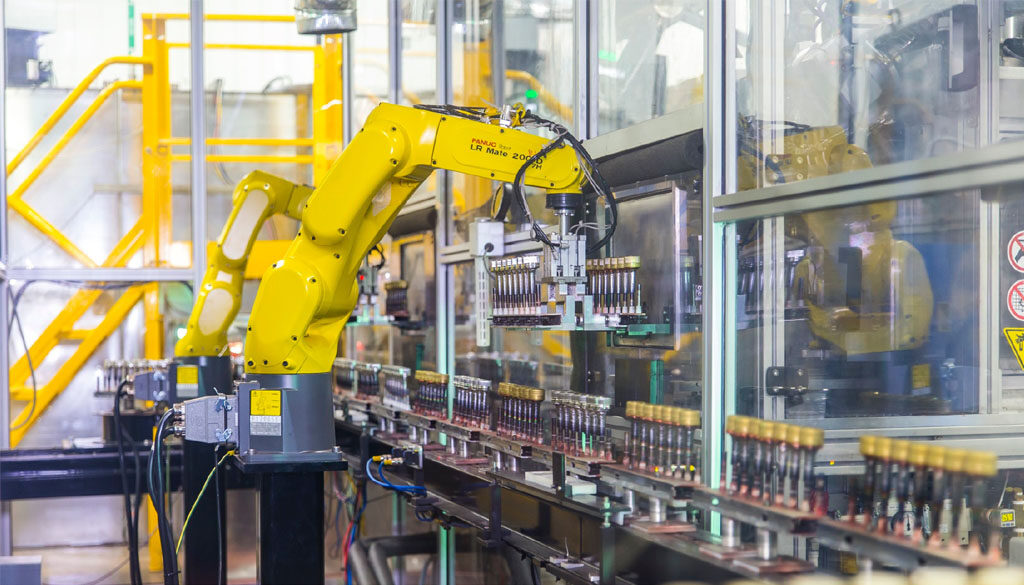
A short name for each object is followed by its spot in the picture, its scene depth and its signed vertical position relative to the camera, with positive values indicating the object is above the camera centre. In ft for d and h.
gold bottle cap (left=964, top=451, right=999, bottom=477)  6.40 -1.04
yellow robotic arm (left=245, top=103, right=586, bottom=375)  10.84 +0.97
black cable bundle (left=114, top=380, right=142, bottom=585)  13.91 -2.94
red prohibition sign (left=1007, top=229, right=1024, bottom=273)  10.93 +0.39
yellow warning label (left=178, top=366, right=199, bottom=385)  17.10 -1.33
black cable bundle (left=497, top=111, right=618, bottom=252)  10.28 +1.16
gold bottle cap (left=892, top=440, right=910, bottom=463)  6.87 -1.03
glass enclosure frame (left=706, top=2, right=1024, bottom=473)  6.93 +0.62
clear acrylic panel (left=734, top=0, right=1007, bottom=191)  9.23 +1.75
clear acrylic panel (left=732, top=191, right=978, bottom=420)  8.61 -0.18
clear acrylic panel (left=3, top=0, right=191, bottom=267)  21.67 +3.21
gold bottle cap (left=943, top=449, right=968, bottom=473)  6.50 -1.03
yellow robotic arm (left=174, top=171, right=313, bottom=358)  16.75 +0.16
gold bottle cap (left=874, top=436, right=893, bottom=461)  6.98 -1.03
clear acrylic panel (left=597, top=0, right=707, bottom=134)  10.43 +2.37
